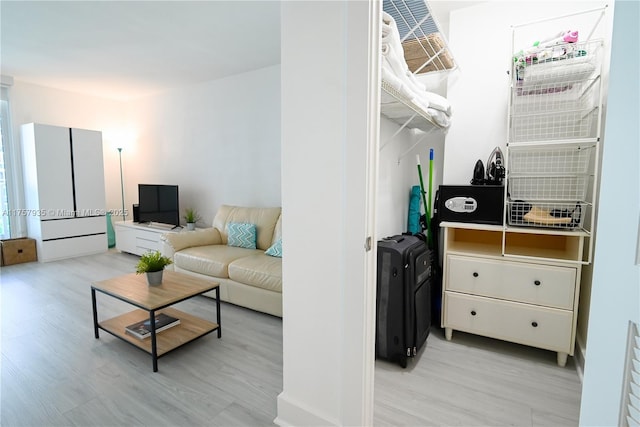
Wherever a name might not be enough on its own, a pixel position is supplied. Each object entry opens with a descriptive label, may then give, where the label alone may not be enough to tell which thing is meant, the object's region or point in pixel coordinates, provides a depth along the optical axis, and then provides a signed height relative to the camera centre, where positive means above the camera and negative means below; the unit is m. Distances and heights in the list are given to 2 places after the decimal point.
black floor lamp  5.43 +0.00
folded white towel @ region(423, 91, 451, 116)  2.08 +0.57
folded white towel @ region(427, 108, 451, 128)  2.11 +0.49
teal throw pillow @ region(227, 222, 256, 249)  3.42 -0.54
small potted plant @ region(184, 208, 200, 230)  4.18 -0.45
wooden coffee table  1.94 -0.73
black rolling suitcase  1.88 -0.69
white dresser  1.89 -0.64
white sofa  2.64 -0.68
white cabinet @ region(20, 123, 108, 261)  4.23 -0.09
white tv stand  4.26 -0.72
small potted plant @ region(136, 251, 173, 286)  2.19 -0.57
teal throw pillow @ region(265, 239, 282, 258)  3.04 -0.62
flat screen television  4.39 -0.27
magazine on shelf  2.06 -0.96
